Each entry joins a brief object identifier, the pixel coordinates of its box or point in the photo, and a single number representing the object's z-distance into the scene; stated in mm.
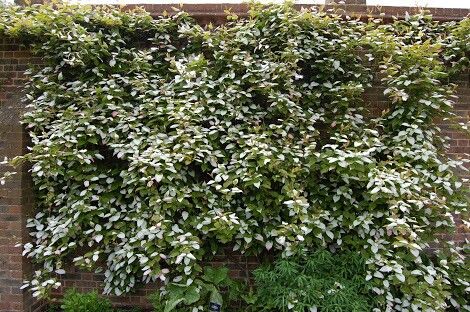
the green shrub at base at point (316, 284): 3076
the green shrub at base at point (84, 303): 3557
